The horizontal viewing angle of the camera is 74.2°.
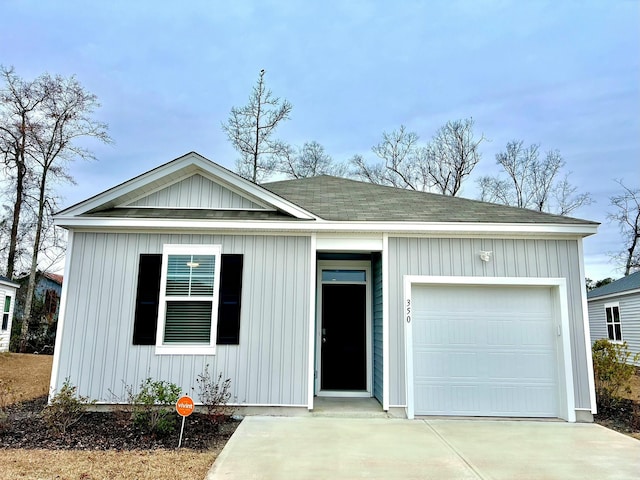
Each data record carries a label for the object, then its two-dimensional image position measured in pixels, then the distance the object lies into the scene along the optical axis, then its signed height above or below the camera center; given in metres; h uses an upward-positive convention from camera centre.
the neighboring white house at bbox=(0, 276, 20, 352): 15.67 +0.31
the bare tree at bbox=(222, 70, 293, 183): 19.72 +8.94
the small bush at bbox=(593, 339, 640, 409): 7.13 -0.77
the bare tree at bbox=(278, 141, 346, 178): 22.45 +8.54
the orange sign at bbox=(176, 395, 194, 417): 5.10 -1.04
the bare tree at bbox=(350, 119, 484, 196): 24.38 +9.27
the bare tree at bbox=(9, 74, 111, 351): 18.75 +8.16
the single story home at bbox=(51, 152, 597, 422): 6.45 +0.26
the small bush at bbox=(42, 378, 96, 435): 5.38 -1.22
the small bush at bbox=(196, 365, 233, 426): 6.15 -1.07
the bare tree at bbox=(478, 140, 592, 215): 24.38 +8.18
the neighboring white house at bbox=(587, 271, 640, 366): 15.03 +0.61
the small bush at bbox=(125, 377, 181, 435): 5.23 -1.18
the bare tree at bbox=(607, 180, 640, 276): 25.22 +6.24
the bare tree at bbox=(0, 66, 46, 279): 18.19 +7.73
